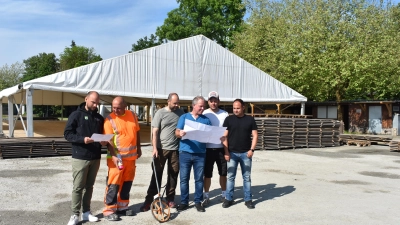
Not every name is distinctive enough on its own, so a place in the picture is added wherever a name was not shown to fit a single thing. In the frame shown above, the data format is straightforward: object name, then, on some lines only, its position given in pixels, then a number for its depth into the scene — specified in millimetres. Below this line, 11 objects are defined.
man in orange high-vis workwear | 5477
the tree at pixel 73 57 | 70562
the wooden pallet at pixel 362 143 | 18778
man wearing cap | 6406
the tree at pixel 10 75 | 59172
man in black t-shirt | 6410
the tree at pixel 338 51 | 23531
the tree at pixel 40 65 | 67312
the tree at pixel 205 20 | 41281
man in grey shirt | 6051
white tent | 15177
